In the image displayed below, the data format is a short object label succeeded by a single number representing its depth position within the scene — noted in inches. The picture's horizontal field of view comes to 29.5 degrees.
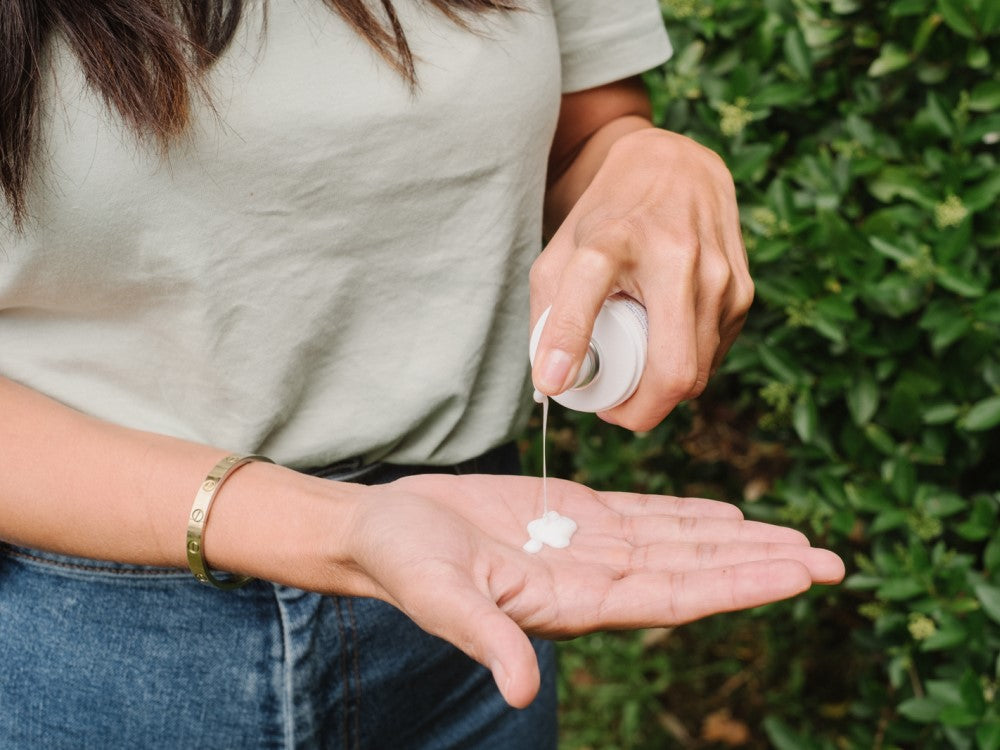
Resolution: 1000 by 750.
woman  31.1
